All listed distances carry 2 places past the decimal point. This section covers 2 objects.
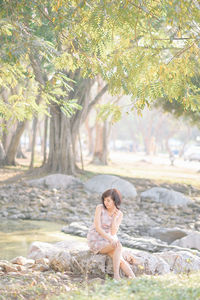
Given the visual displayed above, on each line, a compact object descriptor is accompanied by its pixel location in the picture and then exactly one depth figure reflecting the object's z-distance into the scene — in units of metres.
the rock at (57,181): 15.40
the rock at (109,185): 15.35
